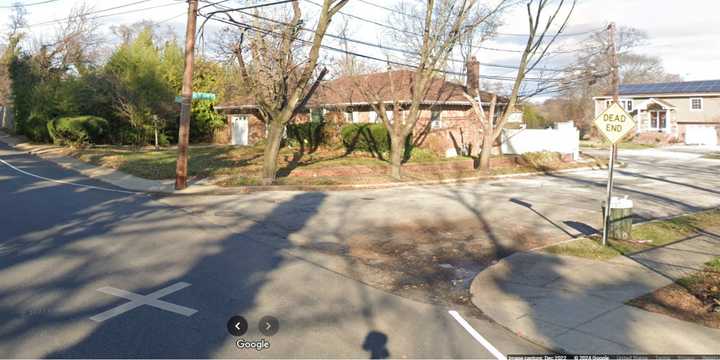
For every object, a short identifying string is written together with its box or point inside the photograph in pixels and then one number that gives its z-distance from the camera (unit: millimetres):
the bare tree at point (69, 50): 49750
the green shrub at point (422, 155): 30948
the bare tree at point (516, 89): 27156
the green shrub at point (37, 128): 40719
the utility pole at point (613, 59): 36969
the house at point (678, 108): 55812
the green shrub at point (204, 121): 44594
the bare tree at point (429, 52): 24297
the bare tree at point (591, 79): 35881
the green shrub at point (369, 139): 31406
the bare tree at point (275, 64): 21406
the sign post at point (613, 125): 11992
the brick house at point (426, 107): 33469
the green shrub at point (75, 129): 36562
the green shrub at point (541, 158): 32500
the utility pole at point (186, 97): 19766
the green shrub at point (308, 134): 35188
